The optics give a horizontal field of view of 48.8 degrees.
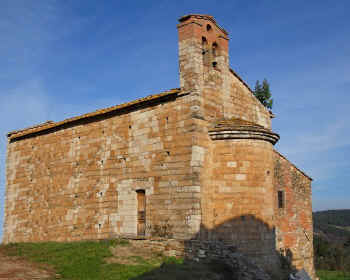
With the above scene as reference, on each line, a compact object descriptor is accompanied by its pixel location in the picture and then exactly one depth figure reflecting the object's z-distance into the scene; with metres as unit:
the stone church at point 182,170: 12.24
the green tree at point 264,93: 27.73
